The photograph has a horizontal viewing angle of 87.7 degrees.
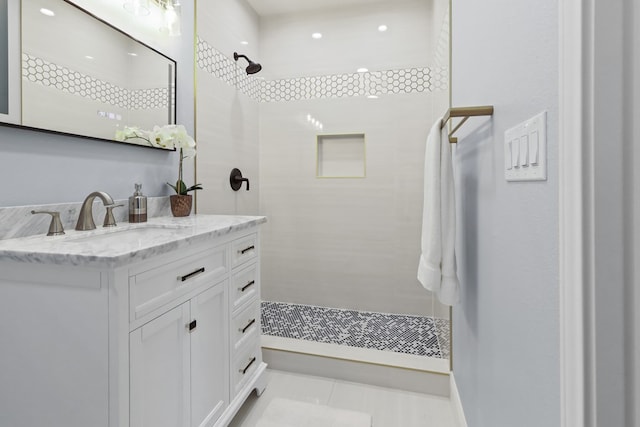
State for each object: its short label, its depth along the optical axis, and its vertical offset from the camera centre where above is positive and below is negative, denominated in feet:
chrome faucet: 4.14 +0.01
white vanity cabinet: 2.90 -1.23
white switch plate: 2.02 +0.41
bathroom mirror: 3.85 +1.85
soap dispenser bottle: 5.05 +0.05
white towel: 3.91 -0.17
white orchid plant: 5.33 +1.22
